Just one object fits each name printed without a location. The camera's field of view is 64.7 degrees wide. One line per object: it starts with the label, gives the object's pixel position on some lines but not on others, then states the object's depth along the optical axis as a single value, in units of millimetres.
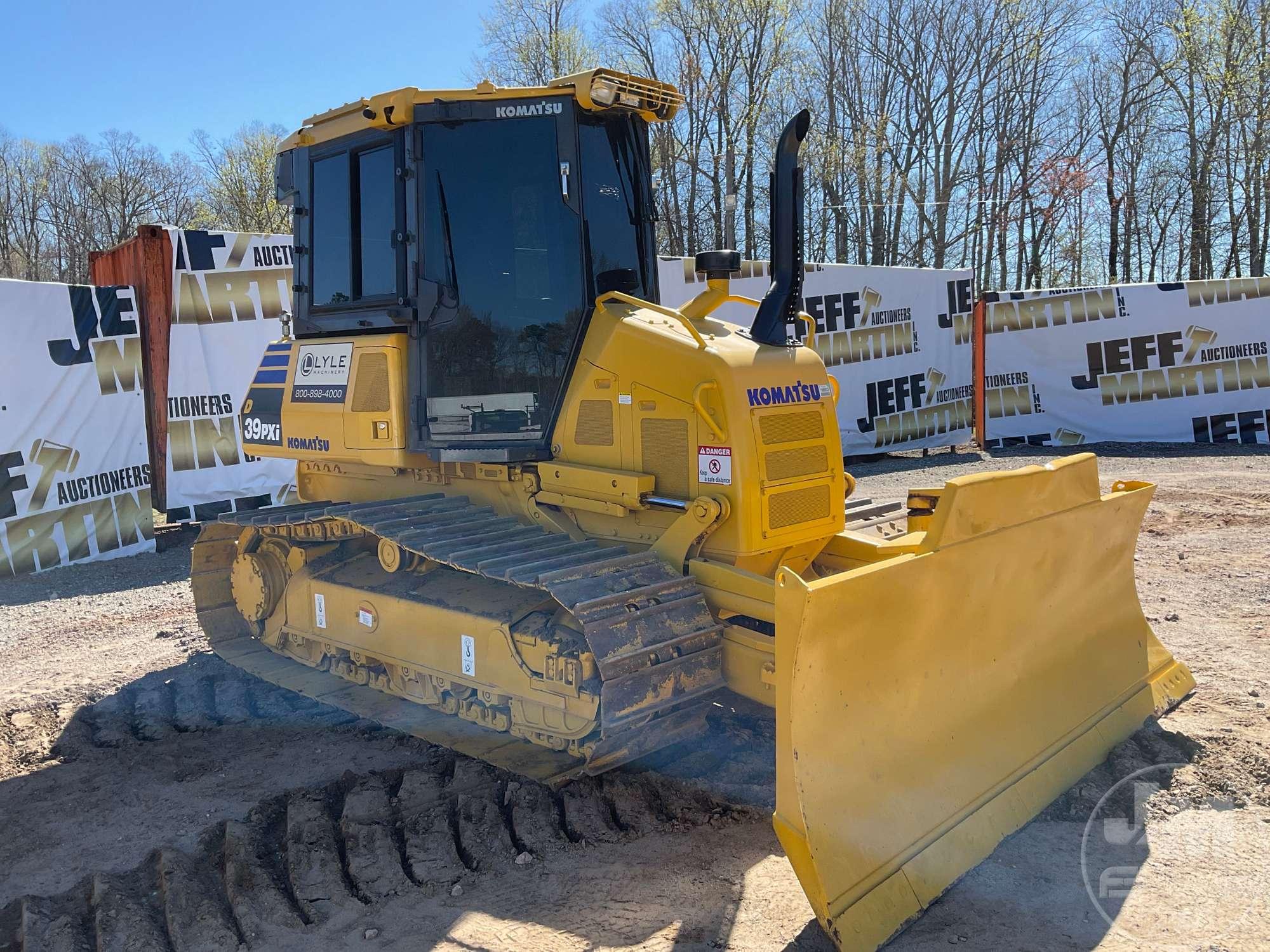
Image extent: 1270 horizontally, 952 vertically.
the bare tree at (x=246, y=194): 32281
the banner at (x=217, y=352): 10219
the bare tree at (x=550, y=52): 31688
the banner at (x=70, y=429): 8719
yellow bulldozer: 3562
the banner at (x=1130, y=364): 15430
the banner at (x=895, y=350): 14406
